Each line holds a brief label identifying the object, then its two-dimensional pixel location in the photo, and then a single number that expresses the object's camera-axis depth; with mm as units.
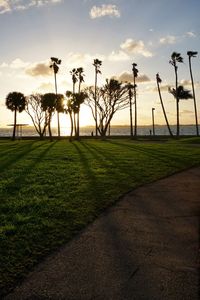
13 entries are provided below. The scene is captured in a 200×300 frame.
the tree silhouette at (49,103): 43369
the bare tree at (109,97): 36022
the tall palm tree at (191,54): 43274
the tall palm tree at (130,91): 37483
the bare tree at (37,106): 47436
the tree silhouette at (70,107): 42723
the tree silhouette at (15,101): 42814
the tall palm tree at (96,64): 41848
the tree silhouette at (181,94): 41943
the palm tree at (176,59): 41785
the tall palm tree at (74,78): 43369
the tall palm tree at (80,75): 42973
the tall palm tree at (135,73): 43567
